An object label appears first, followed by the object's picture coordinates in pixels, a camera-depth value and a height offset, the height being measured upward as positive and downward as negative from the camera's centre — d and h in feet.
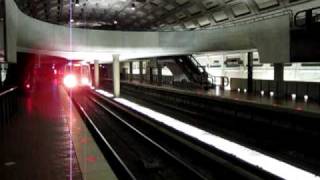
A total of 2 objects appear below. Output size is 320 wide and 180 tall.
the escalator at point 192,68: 74.83 +3.58
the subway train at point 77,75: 91.86 +2.42
